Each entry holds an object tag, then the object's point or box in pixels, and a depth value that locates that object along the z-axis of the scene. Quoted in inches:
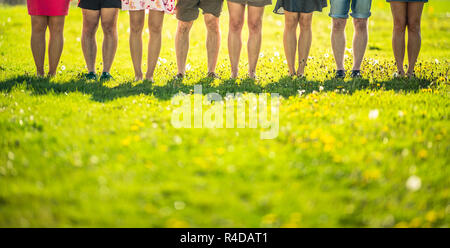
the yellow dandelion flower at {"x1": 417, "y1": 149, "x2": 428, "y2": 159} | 331.6
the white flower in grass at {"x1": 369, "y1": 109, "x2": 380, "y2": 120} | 404.7
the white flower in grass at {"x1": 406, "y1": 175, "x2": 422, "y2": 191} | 282.3
